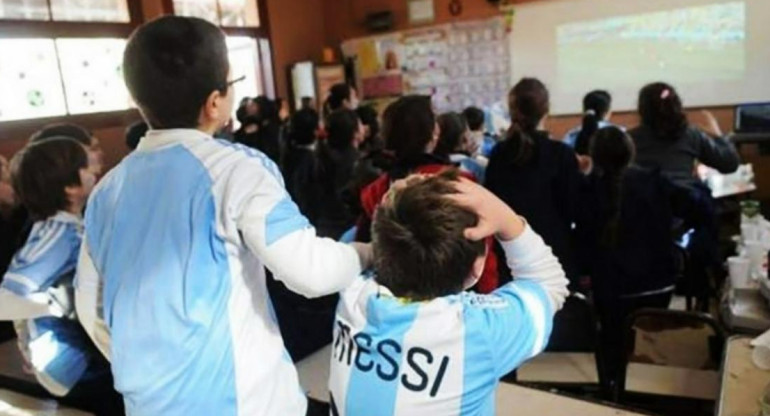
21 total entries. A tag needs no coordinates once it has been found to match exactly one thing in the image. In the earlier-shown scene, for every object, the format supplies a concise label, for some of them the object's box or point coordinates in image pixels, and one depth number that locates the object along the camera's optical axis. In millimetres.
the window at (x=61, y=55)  4590
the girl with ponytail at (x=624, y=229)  2273
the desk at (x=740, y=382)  1173
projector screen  5188
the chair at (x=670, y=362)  1725
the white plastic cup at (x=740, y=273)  1835
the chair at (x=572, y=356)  1839
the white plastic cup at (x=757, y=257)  1817
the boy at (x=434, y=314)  898
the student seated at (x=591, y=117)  3340
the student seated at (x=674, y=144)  2787
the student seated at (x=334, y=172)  2934
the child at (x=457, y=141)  2385
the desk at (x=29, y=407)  1809
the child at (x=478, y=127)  3723
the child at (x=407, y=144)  1716
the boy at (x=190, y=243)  904
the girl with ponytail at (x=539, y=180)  2150
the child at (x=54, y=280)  1613
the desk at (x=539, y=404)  1241
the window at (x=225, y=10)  5987
